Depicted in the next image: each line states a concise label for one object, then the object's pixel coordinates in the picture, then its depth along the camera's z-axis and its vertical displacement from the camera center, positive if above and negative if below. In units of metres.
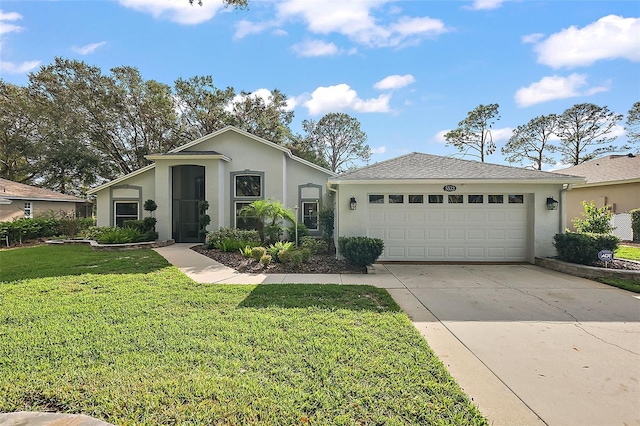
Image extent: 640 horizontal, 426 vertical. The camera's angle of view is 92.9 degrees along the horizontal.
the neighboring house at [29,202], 16.30 +0.50
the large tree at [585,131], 26.50 +6.93
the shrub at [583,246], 7.96 -1.01
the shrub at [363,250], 8.44 -1.14
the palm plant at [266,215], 11.93 -0.22
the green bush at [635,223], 13.46 -0.69
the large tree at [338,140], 32.47 +7.52
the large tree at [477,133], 28.59 +7.42
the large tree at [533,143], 28.86 +6.43
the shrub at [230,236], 12.38 -1.09
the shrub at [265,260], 8.82 -1.46
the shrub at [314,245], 11.04 -1.33
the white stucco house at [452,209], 9.50 +0.00
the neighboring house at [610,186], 15.20 +1.18
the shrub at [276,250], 9.43 -1.27
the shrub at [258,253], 9.17 -1.31
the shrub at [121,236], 12.55 -1.10
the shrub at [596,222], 8.77 -0.41
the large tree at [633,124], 24.59 +6.97
